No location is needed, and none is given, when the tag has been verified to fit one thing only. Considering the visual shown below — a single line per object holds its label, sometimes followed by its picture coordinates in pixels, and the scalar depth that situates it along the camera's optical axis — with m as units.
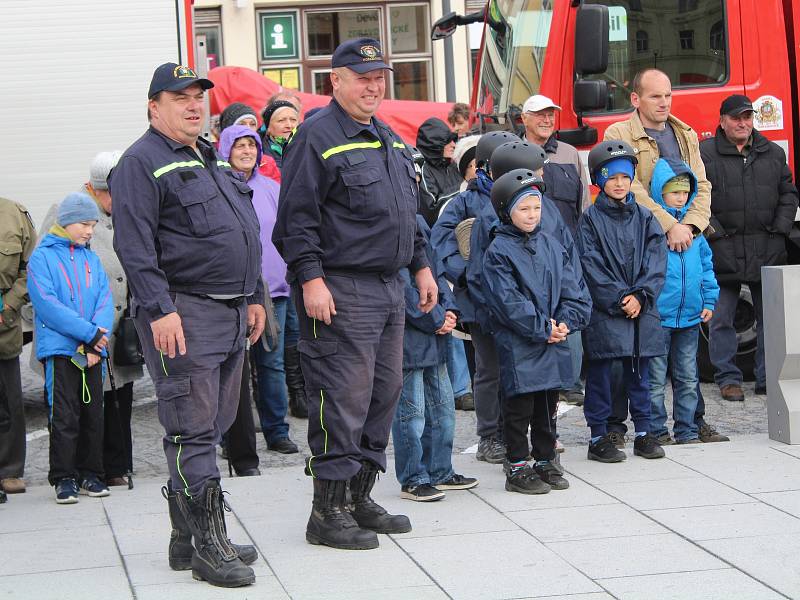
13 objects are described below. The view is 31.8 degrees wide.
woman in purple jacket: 8.20
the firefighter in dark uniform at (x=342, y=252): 5.70
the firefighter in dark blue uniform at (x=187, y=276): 5.21
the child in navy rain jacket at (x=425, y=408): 6.49
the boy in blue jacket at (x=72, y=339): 6.93
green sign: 24.12
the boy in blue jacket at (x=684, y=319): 7.76
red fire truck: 9.55
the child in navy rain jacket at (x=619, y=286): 7.30
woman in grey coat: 7.34
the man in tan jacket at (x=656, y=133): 8.34
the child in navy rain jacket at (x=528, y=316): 6.60
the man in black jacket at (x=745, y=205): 9.39
